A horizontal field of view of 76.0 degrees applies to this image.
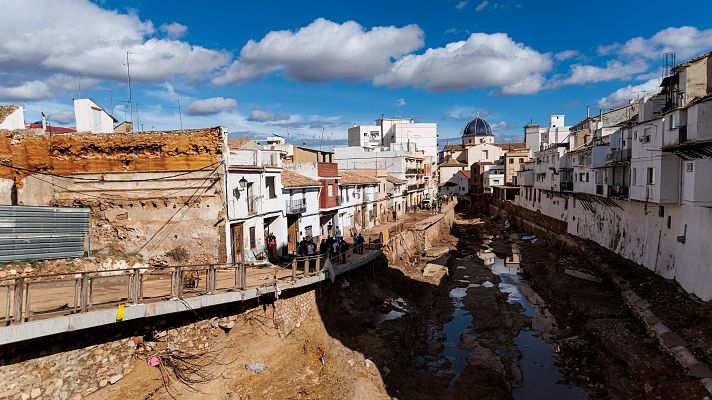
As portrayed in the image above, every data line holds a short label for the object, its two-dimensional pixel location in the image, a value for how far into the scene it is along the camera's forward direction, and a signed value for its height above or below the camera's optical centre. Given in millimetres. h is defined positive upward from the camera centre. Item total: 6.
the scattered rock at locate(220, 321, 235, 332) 15422 -5197
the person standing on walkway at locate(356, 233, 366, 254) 27812 -4436
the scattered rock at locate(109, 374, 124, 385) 12508 -5620
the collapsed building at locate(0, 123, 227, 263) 19781 -391
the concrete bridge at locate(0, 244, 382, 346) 10539 -3657
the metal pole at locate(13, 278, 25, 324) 10320 -2907
